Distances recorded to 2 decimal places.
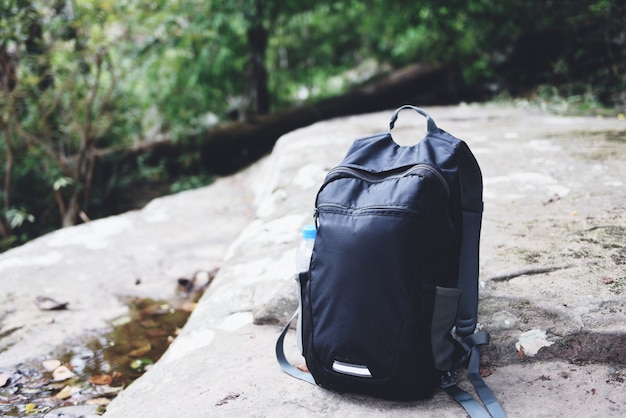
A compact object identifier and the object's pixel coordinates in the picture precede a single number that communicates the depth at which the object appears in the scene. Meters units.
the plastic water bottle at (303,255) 1.92
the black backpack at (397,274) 1.64
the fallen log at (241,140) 6.98
